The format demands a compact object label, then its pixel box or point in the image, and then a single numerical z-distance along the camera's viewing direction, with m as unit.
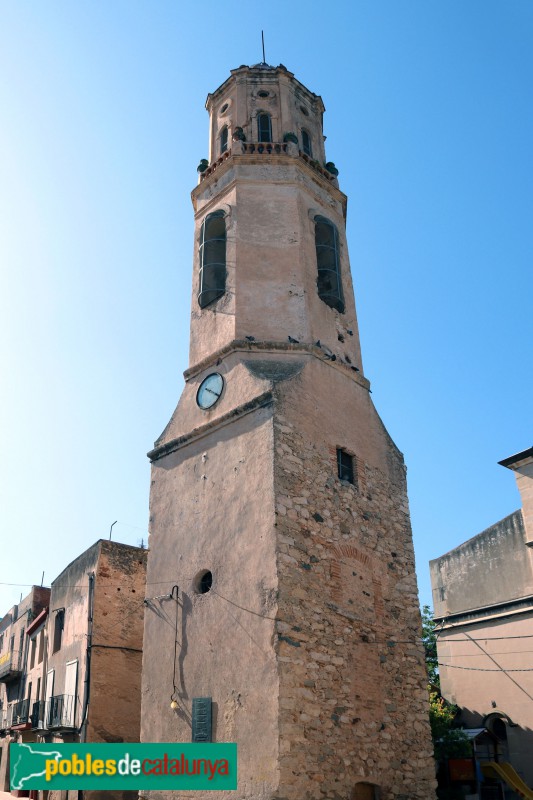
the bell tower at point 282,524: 9.80
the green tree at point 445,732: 14.77
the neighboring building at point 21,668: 22.20
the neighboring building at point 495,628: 16.72
